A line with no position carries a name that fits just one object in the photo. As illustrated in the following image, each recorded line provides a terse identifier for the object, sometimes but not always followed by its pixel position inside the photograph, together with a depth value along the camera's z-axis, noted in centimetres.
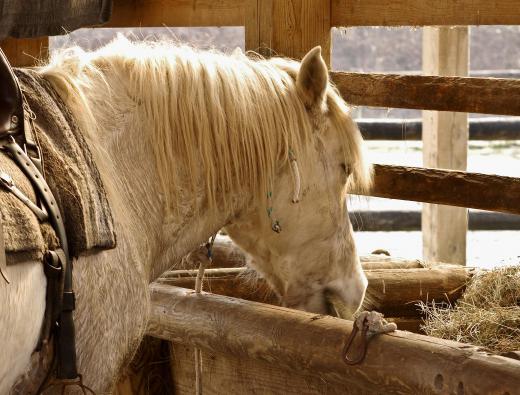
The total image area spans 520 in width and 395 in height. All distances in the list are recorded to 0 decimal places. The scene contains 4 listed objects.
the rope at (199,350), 567
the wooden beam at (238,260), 752
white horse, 443
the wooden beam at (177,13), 727
